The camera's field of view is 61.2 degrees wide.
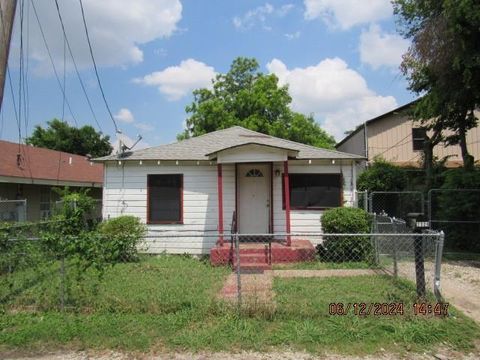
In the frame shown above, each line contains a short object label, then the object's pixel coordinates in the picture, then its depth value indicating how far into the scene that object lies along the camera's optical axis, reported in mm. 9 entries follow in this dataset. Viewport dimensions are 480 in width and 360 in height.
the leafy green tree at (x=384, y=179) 19520
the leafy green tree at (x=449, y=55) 9203
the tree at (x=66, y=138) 40094
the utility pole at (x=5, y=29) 5617
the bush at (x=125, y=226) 10586
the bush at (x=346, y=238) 9922
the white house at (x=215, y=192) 11461
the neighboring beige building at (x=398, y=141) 23719
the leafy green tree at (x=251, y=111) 33781
